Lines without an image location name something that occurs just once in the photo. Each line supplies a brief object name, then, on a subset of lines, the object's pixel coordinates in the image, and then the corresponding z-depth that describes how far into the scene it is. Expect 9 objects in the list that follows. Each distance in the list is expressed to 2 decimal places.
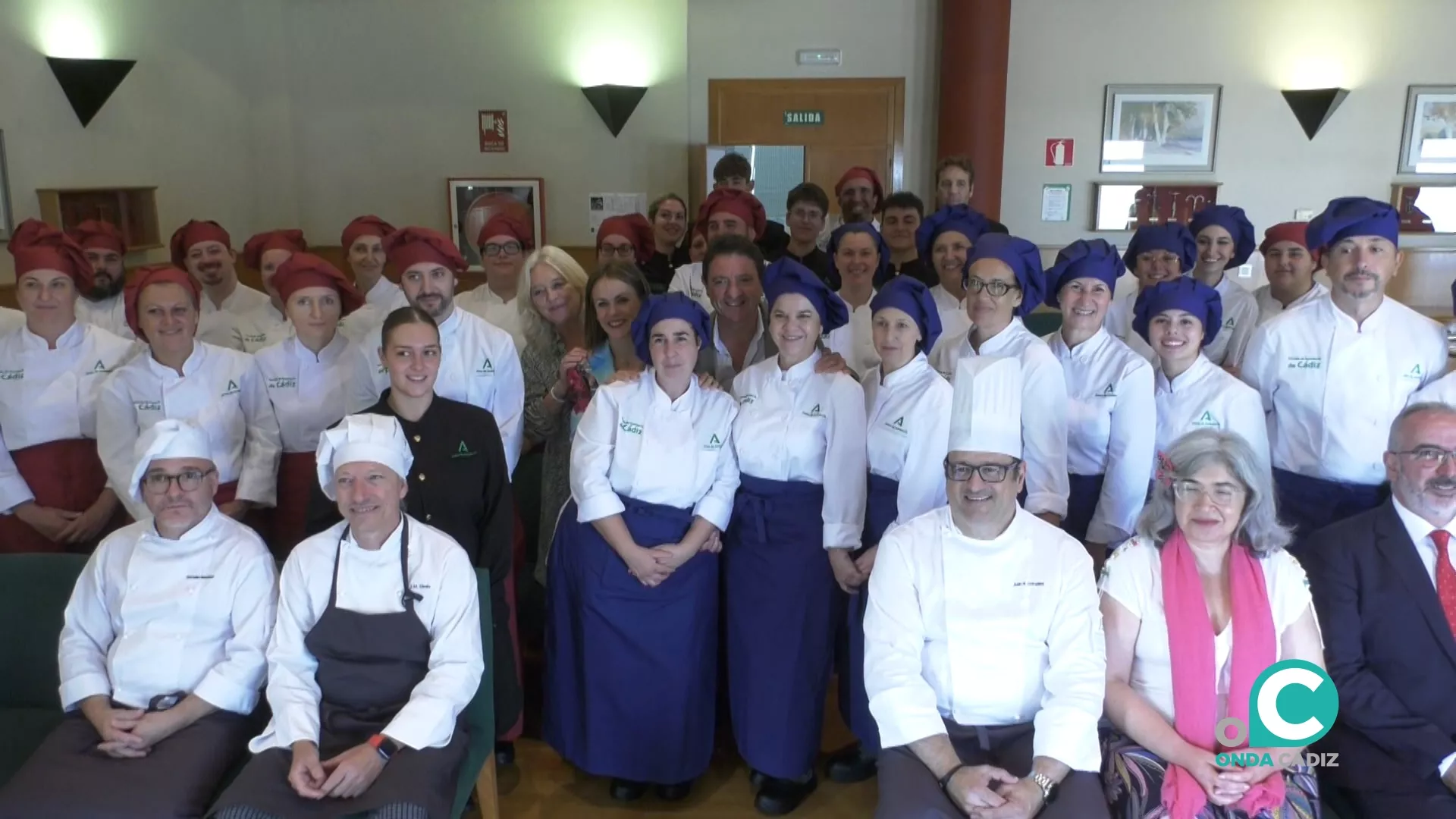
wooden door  6.46
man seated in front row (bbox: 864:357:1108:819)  2.02
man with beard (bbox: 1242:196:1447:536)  2.72
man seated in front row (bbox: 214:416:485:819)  2.12
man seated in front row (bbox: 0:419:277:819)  2.12
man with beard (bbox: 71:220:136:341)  3.89
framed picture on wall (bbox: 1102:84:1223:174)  6.34
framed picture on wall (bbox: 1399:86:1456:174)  6.22
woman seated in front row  2.00
